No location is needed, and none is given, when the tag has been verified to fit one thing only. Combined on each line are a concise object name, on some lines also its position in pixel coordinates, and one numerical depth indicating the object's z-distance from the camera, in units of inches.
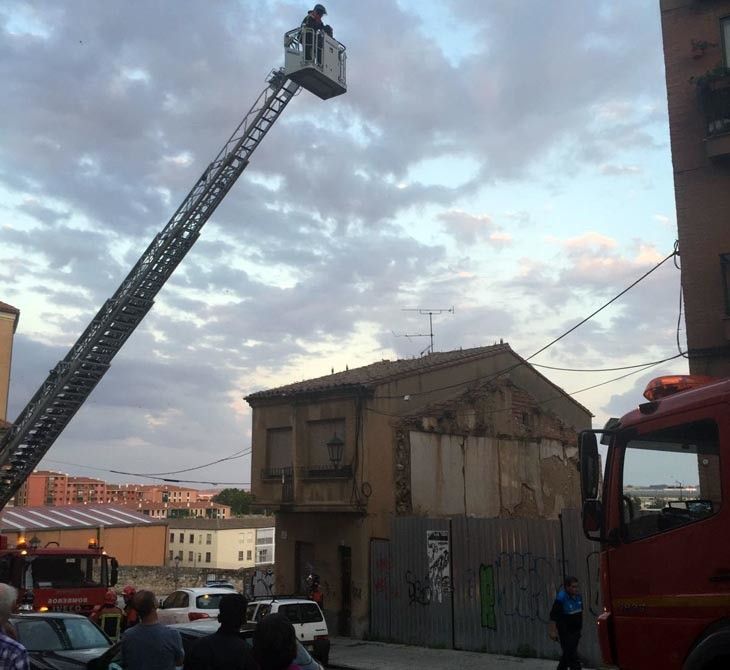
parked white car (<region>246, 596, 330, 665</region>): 602.5
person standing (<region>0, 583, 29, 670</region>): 173.3
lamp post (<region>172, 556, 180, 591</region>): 1295.5
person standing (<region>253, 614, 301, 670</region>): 177.5
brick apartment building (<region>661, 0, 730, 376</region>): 560.4
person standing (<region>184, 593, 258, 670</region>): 199.0
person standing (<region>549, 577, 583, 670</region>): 469.4
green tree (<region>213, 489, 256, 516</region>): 5408.5
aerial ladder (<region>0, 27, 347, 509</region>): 759.1
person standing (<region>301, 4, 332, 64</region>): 797.2
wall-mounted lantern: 818.8
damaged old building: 813.9
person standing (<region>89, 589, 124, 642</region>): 693.9
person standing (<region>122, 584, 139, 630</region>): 546.6
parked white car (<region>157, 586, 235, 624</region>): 628.8
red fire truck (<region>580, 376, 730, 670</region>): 224.8
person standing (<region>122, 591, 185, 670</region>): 243.9
